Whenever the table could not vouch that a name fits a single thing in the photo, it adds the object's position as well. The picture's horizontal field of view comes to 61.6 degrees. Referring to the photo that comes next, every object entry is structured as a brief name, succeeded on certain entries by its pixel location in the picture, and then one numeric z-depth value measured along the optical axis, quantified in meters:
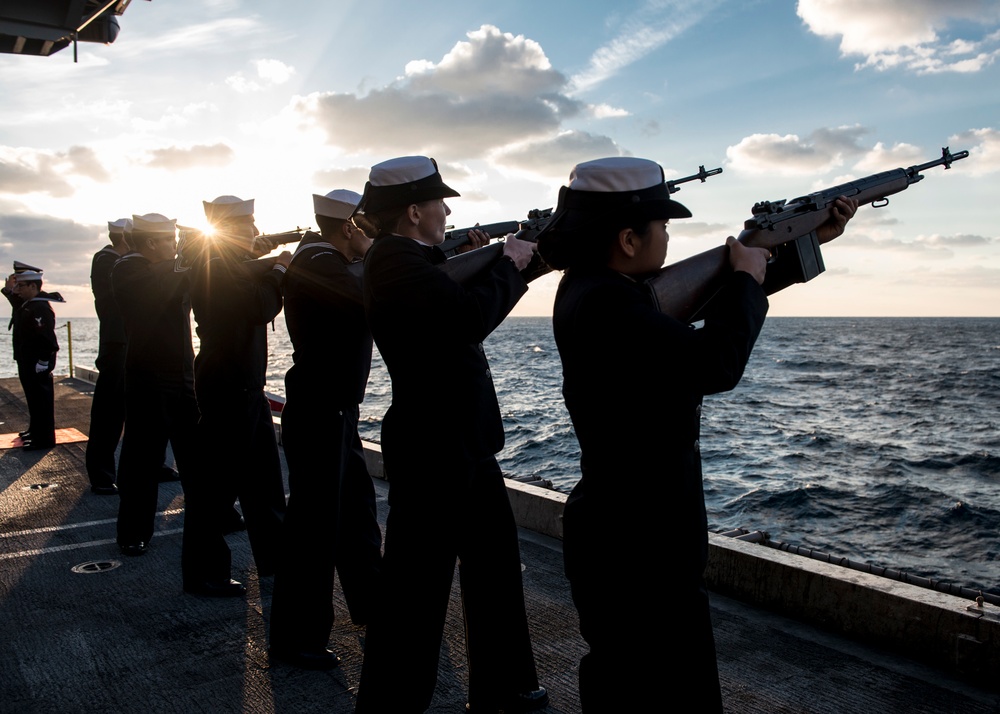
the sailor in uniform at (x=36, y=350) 10.24
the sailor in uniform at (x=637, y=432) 2.24
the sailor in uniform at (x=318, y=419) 3.97
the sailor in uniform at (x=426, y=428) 3.04
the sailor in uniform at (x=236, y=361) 4.90
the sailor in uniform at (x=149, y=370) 5.72
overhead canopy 8.43
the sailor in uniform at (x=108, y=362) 7.97
